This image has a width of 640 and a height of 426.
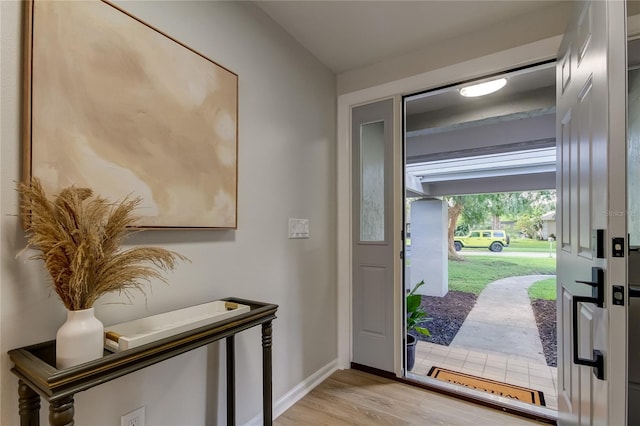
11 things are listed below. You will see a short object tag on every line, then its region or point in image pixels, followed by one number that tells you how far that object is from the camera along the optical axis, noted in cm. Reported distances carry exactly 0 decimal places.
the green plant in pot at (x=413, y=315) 287
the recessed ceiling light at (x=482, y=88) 224
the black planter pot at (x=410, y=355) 260
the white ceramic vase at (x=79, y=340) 81
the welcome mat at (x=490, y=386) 218
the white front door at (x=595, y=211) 94
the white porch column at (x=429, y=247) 655
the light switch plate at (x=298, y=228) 204
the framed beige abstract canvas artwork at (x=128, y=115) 94
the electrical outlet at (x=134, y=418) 113
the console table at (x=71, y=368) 73
